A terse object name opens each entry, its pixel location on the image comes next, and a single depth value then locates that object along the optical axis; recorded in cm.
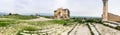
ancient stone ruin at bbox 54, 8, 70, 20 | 1900
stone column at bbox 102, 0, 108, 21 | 1378
